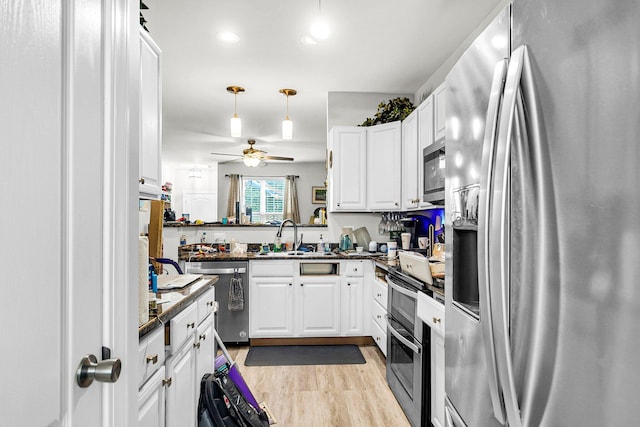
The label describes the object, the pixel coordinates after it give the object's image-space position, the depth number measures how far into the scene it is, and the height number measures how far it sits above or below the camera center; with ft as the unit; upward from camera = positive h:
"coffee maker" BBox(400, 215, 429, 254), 11.75 -0.43
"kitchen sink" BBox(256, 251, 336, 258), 11.78 -1.39
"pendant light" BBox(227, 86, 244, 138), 12.83 +3.37
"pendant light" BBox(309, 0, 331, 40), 7.68 +4.08
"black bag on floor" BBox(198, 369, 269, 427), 5.77 -3.25
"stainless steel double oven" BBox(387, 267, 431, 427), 6.08 -2.63
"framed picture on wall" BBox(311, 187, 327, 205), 30.86 +1.71
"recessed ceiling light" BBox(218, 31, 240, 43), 9.25 +4.77
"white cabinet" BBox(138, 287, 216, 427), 4.04 -2.14
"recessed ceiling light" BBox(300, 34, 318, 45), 9.37 +4.71
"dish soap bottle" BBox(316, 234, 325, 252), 13.54 -1.25
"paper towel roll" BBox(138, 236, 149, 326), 4.00 -0.78
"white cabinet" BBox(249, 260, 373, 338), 11.55 -2.91
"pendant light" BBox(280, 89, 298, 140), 12.70 +3.21
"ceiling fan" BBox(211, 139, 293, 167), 20.07 +3.33
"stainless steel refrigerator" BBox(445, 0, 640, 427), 1.65 -0.02
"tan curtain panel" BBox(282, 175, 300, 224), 30.60 +1.39
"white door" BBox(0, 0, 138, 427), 1.81 +0.04
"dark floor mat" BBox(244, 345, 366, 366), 10.25 -4.31
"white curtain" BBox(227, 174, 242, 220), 30.32 +2.11
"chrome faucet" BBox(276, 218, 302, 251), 13.38 -0.77
